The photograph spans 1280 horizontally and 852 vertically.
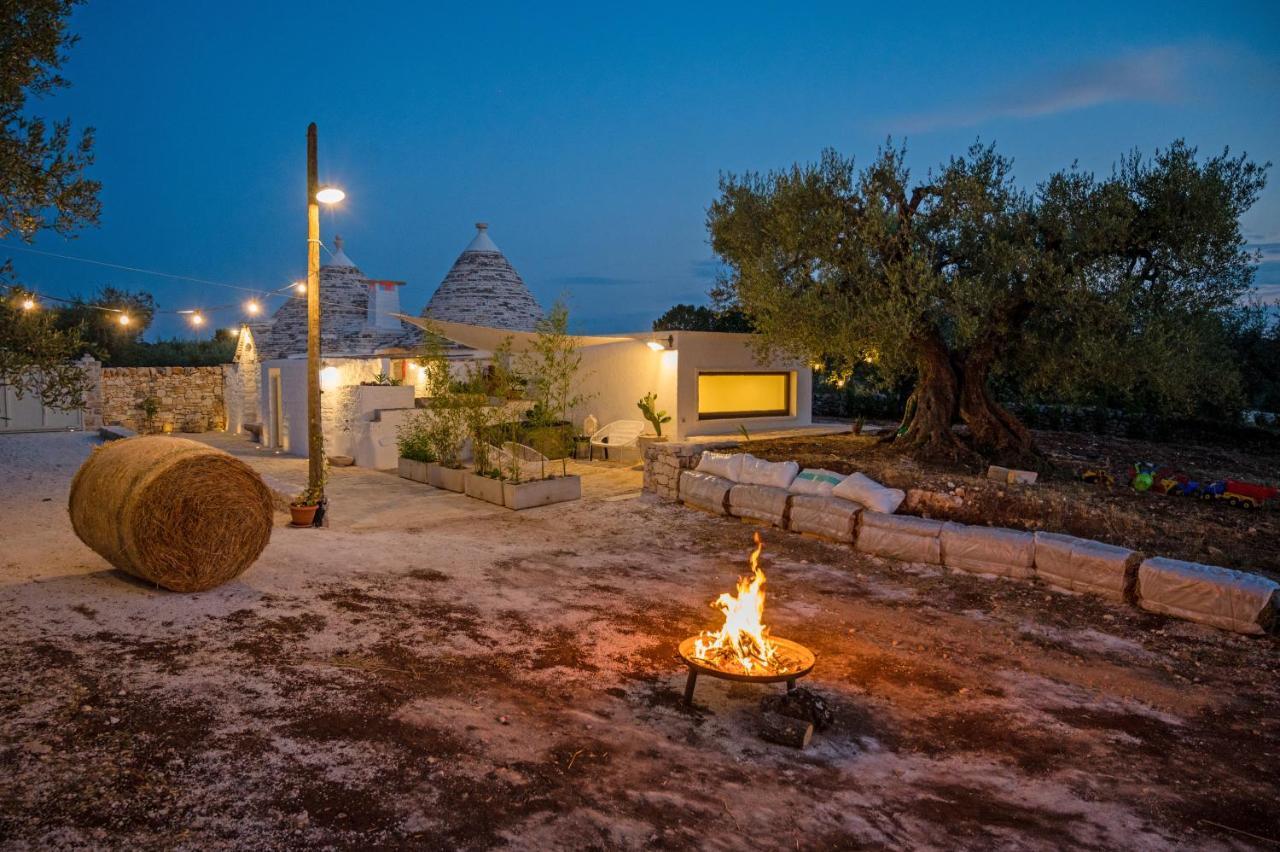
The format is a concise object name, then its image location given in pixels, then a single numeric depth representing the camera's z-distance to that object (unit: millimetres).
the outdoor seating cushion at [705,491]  10859
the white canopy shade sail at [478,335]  15648
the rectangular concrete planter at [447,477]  12750
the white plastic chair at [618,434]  16828
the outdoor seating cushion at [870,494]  9125
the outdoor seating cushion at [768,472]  10406
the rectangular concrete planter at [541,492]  11398
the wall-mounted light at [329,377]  17219
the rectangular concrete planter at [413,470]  13789
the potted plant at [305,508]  9570
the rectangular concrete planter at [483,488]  11719
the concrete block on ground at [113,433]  17766
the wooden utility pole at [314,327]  9789
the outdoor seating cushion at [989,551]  7570
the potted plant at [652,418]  16359
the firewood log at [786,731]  4230
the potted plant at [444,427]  13000
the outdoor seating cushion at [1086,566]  6895
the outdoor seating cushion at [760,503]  9977
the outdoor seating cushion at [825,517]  9094
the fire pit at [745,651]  4594
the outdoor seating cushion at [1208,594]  6055
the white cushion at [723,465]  11039
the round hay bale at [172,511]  6020
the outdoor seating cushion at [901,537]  8203
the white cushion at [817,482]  9781
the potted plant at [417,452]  13930
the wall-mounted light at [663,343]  16312
